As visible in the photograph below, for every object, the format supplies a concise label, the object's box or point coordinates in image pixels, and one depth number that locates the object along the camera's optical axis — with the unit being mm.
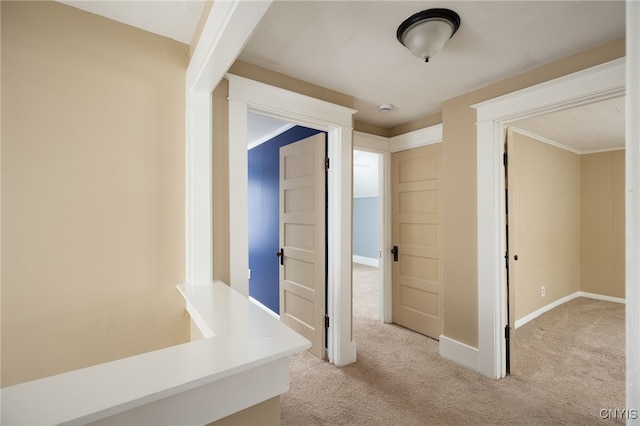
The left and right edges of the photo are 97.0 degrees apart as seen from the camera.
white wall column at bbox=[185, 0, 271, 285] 1632
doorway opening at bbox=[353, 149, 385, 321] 5121
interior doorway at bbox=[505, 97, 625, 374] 3441
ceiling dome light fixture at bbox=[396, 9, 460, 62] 1467
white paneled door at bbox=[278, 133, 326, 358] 2580
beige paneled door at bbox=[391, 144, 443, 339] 3027
